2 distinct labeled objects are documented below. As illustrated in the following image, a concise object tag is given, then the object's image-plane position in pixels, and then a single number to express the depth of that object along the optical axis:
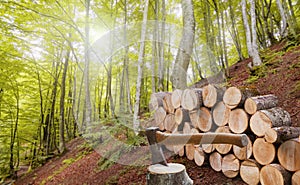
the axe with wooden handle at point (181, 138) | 1.48
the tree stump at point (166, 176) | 1.49
